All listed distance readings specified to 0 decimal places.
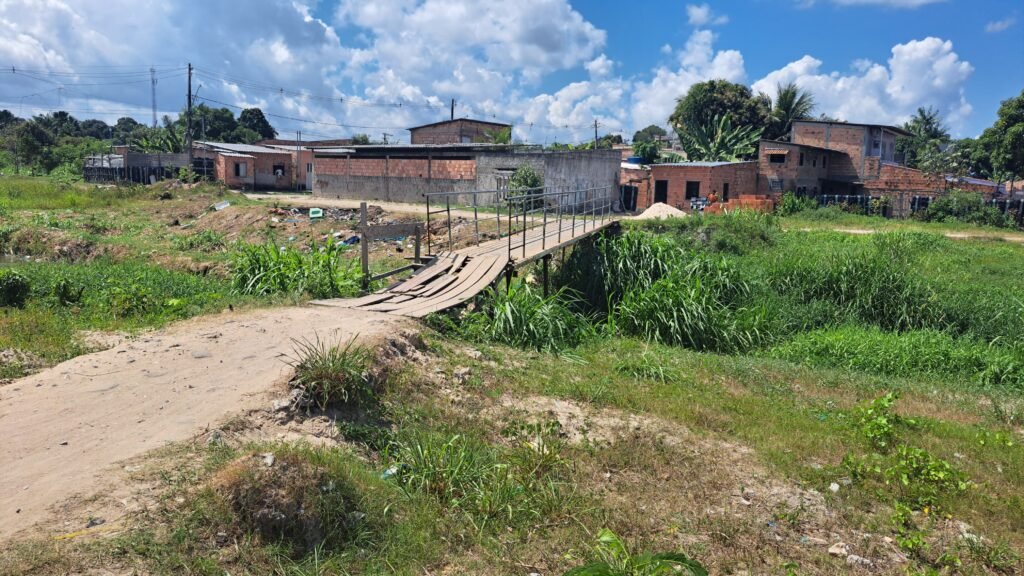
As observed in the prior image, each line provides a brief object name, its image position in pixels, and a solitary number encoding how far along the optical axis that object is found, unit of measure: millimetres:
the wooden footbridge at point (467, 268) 9516
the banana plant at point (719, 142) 39188
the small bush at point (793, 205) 32031
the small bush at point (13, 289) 9680
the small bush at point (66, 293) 9961
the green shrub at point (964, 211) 29788
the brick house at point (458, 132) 49156
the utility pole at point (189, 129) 44031
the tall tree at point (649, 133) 81500
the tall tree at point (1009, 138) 31797
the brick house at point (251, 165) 42219
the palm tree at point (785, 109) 47781
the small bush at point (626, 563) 3738
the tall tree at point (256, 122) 75000
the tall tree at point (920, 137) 59688
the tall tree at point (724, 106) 47031
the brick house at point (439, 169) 30645
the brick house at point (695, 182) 33000
